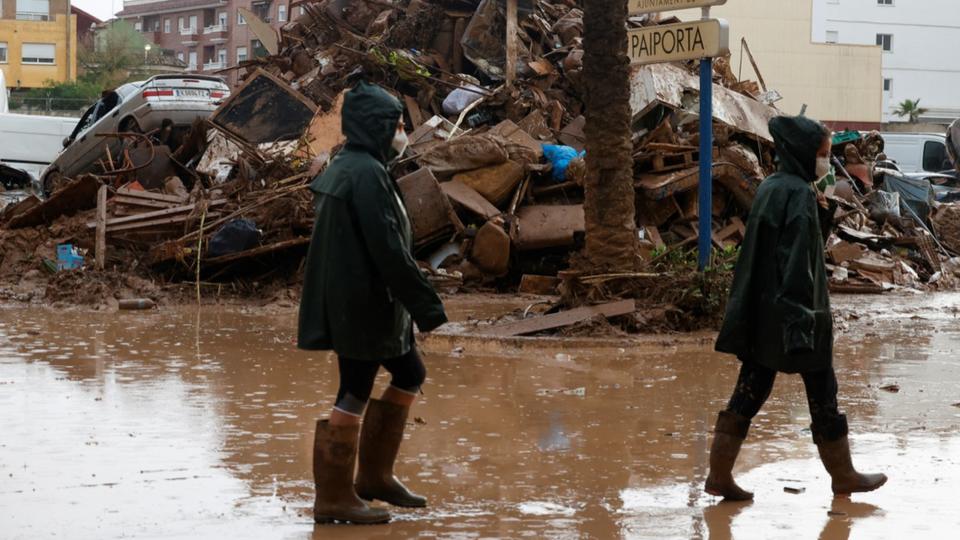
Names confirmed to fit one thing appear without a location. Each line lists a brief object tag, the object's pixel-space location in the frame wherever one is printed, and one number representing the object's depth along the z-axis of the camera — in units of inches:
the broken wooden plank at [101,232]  613.9
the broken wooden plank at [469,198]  623.2
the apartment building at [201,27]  3503.9
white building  3117.6
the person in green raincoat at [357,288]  210.1
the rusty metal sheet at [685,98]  694.5
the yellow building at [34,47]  2960.1
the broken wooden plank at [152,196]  669.9
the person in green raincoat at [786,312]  225.6
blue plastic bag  649.6
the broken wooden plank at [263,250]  589.3
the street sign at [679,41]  454.0
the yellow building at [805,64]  2559.1
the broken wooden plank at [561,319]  453.1
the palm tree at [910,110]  3006.9
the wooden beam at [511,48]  741.3
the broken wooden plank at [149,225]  633.6
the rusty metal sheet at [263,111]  760.3
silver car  869.8
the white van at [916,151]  1525.6
